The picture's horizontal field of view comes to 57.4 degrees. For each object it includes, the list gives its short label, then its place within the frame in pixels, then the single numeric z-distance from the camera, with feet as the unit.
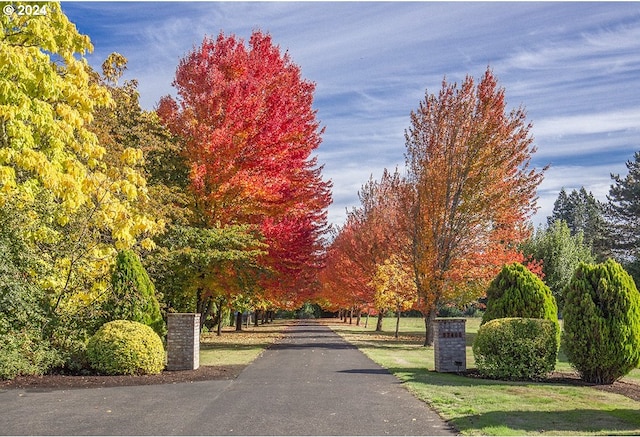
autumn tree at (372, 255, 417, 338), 107.34
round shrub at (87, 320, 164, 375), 46.14
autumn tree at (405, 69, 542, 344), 83.15
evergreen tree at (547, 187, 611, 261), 373.42
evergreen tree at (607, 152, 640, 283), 194.18
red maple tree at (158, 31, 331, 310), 69.26
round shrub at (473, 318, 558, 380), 45.24
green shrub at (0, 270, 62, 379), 42.60
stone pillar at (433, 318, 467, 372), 49.62
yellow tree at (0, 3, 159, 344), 35.35
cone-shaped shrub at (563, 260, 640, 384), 42.45
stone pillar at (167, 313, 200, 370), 50.34
